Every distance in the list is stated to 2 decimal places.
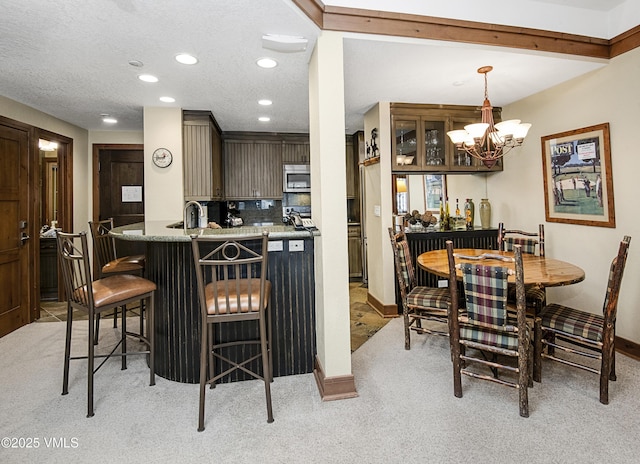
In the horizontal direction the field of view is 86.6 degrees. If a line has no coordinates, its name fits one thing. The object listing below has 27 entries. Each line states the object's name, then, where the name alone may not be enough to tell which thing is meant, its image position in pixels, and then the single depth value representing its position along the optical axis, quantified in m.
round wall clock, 3.86
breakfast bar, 2.37
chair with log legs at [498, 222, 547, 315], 2.87
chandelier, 2.81
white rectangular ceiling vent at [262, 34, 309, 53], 2.27
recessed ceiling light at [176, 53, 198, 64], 2.57
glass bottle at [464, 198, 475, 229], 4.30
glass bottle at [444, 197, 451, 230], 4.35
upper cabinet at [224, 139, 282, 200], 5.28
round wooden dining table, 2.18
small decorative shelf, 3.94
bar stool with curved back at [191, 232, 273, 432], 1.87
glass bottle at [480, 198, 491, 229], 4.34
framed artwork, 2.98
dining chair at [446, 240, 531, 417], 1.96
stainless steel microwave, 5.45
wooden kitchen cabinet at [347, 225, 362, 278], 5.43
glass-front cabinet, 3.91
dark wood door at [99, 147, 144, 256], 4.96
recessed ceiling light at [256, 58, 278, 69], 2.66
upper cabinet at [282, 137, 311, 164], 5.45
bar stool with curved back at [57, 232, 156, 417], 2.06
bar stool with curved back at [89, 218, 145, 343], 3.01
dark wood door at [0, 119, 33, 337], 3.45
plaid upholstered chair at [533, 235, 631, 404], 2.05
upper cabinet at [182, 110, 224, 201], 4.02
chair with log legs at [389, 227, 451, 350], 2.80
